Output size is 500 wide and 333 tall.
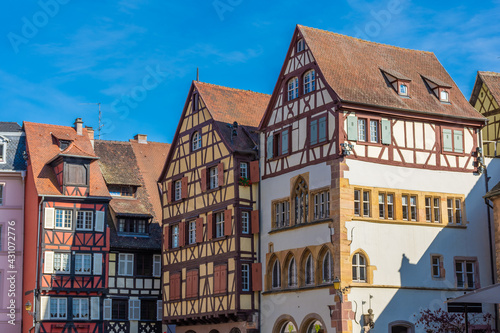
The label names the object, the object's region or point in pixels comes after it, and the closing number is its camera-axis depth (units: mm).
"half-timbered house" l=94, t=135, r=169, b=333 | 52875
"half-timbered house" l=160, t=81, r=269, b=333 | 42750
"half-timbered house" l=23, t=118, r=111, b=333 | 49969
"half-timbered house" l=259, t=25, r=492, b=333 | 37344
